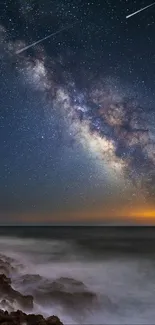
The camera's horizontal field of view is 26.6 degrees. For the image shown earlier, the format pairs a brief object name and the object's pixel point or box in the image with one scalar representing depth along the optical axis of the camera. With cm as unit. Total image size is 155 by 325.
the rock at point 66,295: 1149
